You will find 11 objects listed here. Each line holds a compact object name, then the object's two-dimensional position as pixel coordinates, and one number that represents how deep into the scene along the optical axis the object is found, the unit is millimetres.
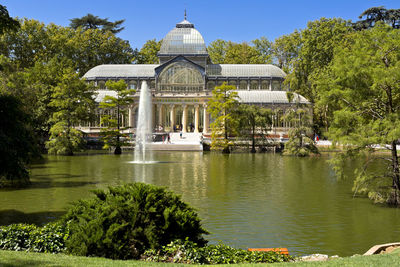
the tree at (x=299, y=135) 42969
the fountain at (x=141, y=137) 38531
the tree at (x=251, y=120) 49031
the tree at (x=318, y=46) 68000
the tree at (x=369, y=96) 17547
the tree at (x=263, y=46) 90000
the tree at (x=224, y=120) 47156
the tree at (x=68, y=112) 41438
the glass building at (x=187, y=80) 63906
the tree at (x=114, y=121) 44875
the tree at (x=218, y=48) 92500
